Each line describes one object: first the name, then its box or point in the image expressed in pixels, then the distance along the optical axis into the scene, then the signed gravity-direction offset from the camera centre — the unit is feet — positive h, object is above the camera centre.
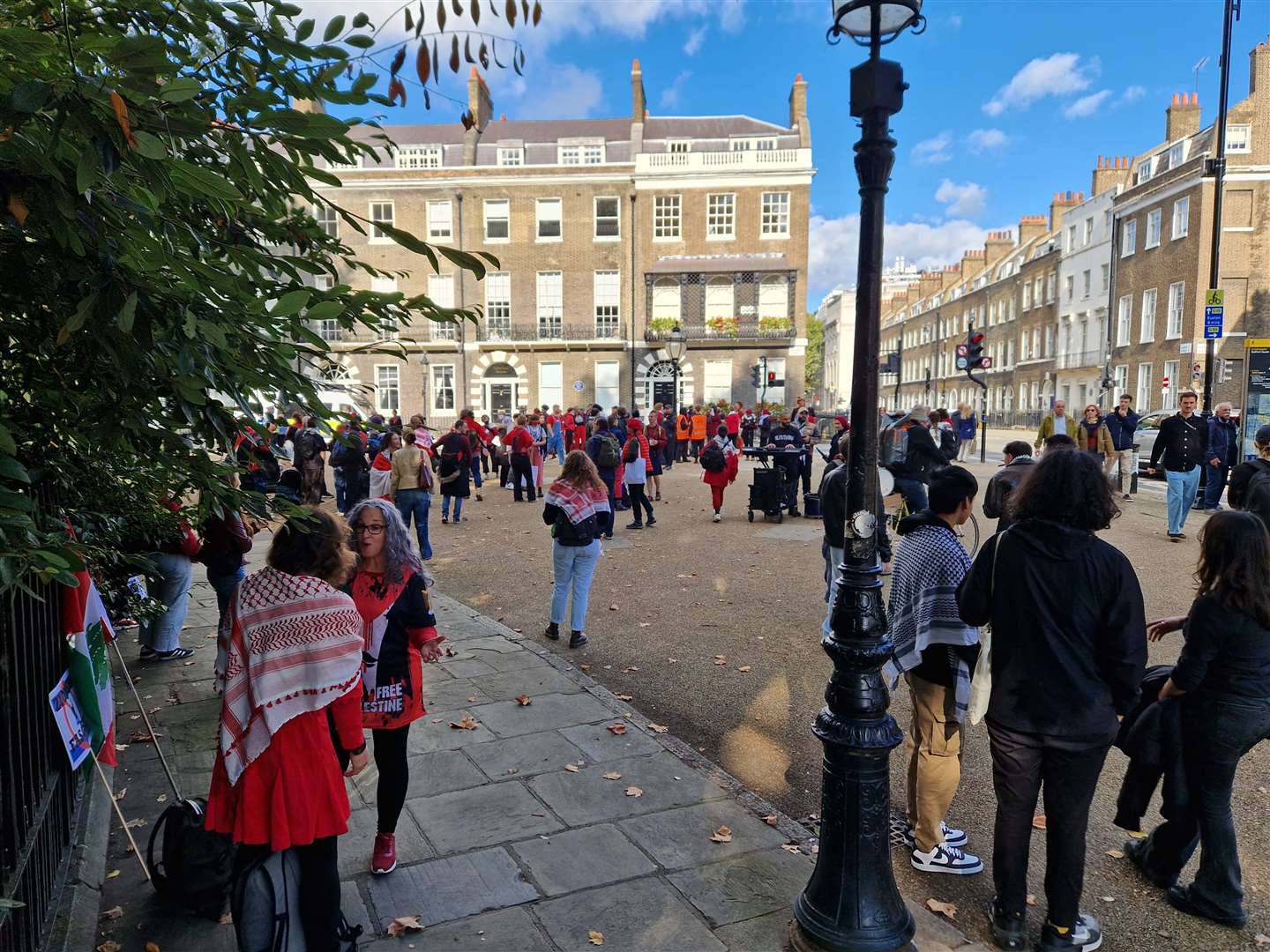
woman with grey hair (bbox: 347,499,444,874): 11.63 -3.37
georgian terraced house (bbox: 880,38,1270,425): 114.52 +20.25
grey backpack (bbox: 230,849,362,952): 8.87 -5.41
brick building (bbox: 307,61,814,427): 130.62 +22.97
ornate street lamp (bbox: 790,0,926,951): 10.06 -3.51
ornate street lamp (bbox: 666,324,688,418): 75.36 +5.06
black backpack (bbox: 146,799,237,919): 10.69 -5.96
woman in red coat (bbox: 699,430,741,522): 44.62 -3.89
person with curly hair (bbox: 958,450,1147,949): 9.88 -3.28
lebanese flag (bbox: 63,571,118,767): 11.11 -3.51
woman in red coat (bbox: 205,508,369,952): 8.94 -3.57
